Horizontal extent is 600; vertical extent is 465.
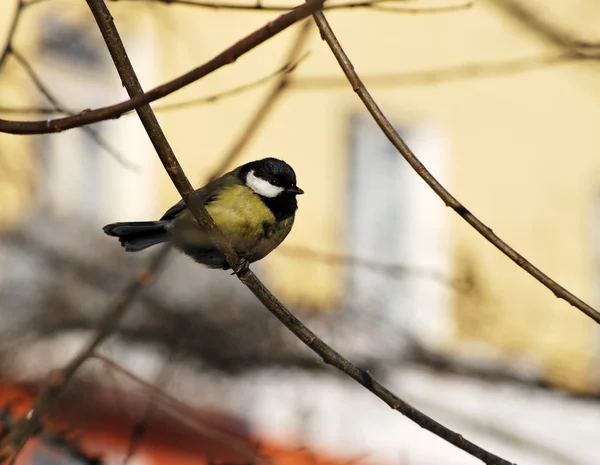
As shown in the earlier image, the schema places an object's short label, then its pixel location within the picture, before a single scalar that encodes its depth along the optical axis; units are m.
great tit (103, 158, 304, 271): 4.95
